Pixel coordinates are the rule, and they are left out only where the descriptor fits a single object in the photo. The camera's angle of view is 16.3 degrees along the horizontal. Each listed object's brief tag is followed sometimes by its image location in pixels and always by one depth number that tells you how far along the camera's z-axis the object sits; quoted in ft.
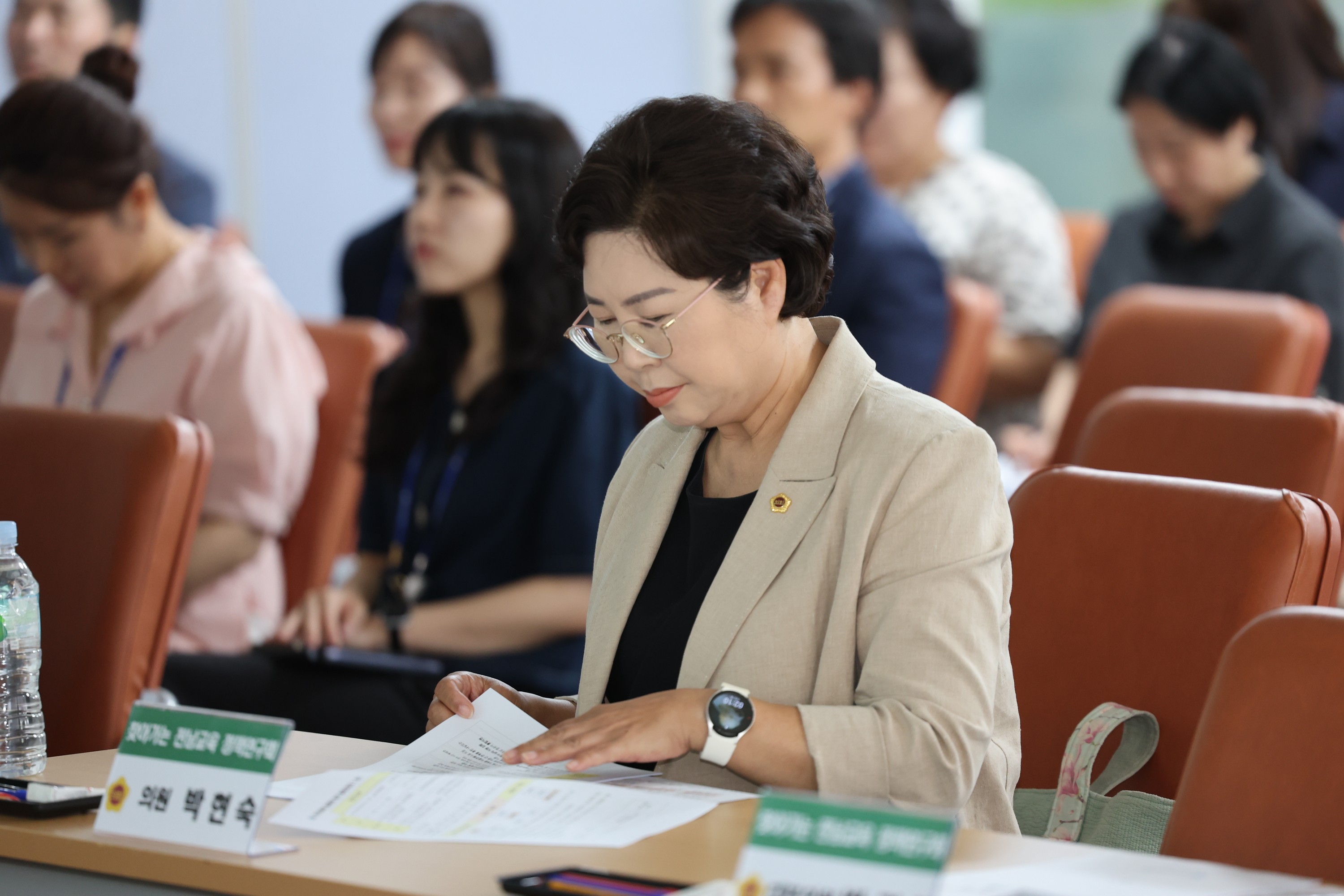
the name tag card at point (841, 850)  10.33
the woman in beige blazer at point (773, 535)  11.46
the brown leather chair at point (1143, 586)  12.03
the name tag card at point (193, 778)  10.96
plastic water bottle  12.30
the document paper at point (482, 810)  11.04
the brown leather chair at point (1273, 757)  10.99
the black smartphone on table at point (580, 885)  10.66
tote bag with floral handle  11.88
